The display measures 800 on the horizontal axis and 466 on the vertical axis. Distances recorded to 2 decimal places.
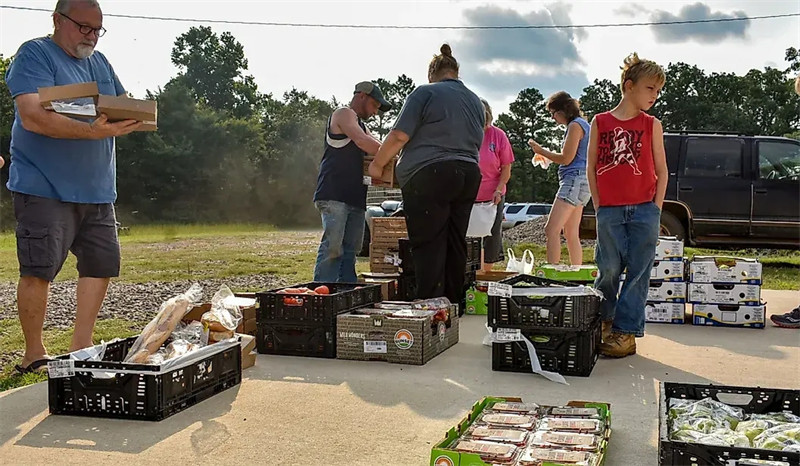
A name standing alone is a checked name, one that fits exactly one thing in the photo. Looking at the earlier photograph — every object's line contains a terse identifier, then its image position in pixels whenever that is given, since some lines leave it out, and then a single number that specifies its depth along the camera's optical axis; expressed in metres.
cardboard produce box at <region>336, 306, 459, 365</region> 4.66
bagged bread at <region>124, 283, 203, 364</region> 3.91
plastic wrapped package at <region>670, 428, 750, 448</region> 2.48
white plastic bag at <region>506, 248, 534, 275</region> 7.04
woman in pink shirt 7.53
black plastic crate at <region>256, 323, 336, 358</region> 4.89
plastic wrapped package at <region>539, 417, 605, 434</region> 2.97
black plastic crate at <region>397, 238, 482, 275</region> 6.92
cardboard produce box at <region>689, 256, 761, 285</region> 6.26
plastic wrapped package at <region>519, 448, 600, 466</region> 2.58
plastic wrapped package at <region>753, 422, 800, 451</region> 2.46
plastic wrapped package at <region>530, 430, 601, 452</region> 2.76
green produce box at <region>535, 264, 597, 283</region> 6.41
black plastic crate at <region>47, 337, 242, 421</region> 3.48
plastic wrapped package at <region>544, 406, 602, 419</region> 3.16
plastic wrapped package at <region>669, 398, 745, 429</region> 2.82
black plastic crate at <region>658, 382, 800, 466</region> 2.24
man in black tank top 5.98
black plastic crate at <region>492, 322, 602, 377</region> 4.32
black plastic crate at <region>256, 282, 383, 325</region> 4.84
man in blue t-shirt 4.13
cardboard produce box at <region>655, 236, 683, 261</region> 6.55
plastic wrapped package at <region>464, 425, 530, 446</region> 2.83
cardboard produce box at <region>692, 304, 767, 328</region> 6.16
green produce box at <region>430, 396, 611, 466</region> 2.58
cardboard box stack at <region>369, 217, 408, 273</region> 7.86
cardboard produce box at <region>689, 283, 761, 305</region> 6.18
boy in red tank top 4.69
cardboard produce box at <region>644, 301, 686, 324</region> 6.49
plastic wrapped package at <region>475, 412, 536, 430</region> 3.04
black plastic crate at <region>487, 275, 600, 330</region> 4.30
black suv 11.55
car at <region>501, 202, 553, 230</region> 29.64
